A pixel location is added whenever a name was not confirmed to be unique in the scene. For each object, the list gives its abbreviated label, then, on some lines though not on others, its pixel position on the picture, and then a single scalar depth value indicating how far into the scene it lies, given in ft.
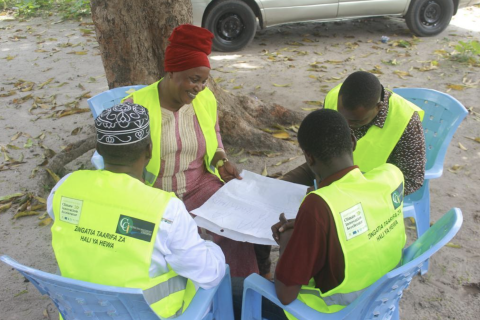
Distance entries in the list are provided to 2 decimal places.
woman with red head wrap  7.91
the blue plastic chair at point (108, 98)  10.19
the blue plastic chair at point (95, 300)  4.58
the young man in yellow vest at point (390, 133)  7.70
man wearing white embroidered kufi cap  4.99
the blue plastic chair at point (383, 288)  4.93
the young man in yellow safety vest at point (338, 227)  5.11
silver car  24.02
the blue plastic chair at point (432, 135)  8.84
